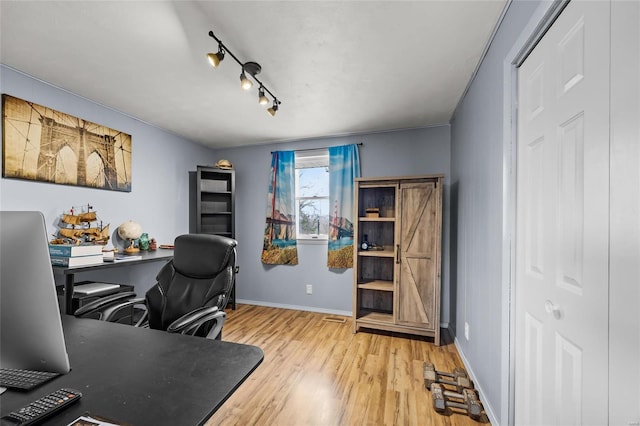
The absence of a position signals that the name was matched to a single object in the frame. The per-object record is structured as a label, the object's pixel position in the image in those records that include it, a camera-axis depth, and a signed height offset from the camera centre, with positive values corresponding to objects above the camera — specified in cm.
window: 377 +27
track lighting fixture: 168 +110
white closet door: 81 -3
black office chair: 172 -49
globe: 284 -23
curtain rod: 356 +92
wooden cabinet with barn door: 280 -49
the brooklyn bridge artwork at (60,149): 209 +57
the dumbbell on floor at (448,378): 200 -130
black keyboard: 71 -48
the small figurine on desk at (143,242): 302 -36
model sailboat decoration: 235 -17
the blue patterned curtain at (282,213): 385 -1
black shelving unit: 374 +15
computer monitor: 58 -19
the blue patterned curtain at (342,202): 353 +14
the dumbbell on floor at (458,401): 171 -130
